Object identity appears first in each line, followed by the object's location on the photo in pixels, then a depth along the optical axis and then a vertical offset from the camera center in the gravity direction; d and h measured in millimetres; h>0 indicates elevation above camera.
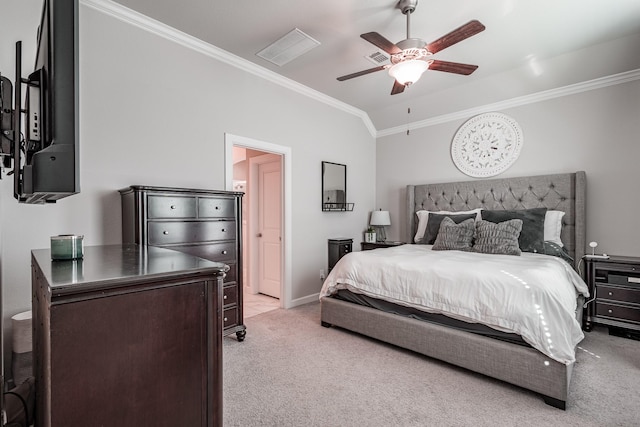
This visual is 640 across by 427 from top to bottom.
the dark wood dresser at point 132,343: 743 -348
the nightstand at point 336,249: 4445 -557
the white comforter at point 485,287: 1979 -591
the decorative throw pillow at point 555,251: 3325 -442
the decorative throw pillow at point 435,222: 3914 -159
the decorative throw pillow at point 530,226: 3361 -180
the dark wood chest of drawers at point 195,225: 2373 -112
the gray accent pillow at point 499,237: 3160 -289
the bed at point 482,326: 1984 -890
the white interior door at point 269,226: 4566 -221
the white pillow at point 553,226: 3484 -187
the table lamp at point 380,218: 4957 -123
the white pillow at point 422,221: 4238 -156
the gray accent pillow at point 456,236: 3447 -297
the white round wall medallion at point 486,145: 3990 +868
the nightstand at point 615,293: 2883 -800
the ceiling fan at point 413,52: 2225 +1211
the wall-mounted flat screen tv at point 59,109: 917 +311
